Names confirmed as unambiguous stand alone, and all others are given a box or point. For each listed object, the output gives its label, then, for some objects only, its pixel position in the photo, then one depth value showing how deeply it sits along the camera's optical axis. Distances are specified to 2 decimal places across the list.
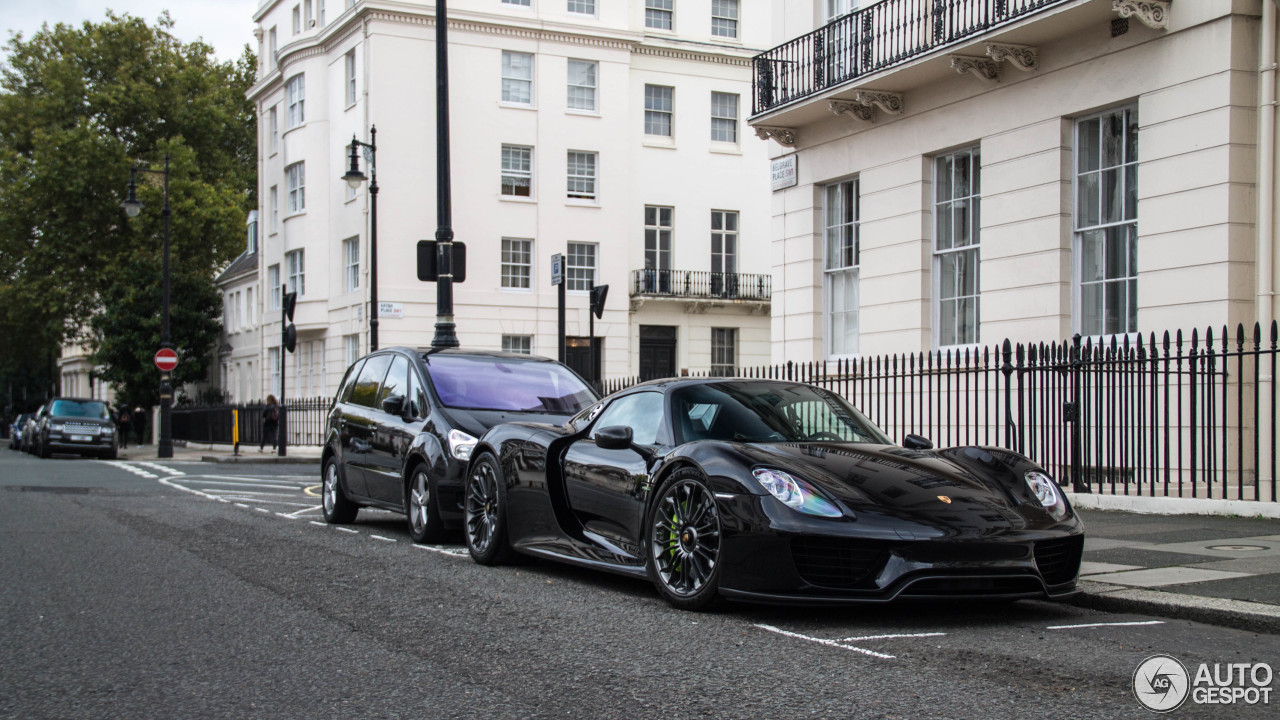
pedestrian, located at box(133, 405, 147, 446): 50.49
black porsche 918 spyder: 6.05
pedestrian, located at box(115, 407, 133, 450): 49.25
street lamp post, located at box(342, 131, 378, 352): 26.16
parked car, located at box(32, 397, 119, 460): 34.91
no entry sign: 33.94
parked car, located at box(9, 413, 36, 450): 46.72
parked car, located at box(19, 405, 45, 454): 39.22
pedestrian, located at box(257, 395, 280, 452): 34.84
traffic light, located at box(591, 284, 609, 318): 15.21
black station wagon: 9.97
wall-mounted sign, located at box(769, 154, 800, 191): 19.61
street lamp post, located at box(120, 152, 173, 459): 35.09
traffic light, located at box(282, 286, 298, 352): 26.25
